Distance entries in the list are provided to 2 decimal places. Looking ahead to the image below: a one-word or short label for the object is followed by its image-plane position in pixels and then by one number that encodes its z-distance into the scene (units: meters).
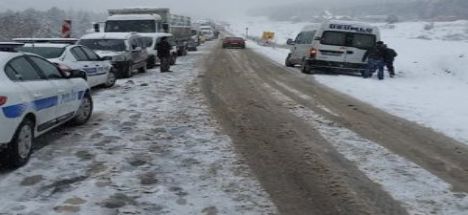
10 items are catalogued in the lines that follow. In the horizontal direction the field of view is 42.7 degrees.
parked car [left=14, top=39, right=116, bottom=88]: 14.47
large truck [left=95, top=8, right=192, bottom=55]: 27.52
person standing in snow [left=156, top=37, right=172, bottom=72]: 22.94
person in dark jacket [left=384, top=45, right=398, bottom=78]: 22.25
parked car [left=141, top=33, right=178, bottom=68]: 25.02
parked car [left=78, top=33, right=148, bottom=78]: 19.28
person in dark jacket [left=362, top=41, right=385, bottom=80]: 21.39
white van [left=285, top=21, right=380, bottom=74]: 22.02
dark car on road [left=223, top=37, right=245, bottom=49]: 51.39
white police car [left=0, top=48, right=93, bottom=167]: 6.76
